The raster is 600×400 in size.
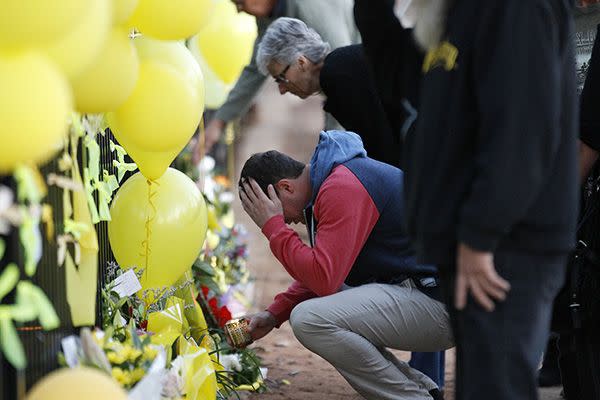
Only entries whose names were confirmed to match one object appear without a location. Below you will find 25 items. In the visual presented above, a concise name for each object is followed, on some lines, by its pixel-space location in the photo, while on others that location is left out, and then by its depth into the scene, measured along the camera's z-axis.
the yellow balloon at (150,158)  6.47
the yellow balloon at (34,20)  4.06
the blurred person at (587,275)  7.05
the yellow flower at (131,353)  5.61
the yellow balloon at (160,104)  5.79
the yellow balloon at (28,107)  4.09
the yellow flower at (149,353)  5.80
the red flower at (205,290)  9.46
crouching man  7.16
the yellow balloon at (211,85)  11.59
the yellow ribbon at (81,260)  5.39
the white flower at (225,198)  13.20
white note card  6.71
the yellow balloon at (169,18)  5.65
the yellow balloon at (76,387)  4.52
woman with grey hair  10.32
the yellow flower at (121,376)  5.37
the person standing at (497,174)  4.53
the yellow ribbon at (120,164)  7.29
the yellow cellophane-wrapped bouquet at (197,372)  6.43
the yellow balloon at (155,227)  7.03
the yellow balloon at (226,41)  11.55
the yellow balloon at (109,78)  4.93
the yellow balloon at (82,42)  4.27
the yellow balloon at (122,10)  5.00
